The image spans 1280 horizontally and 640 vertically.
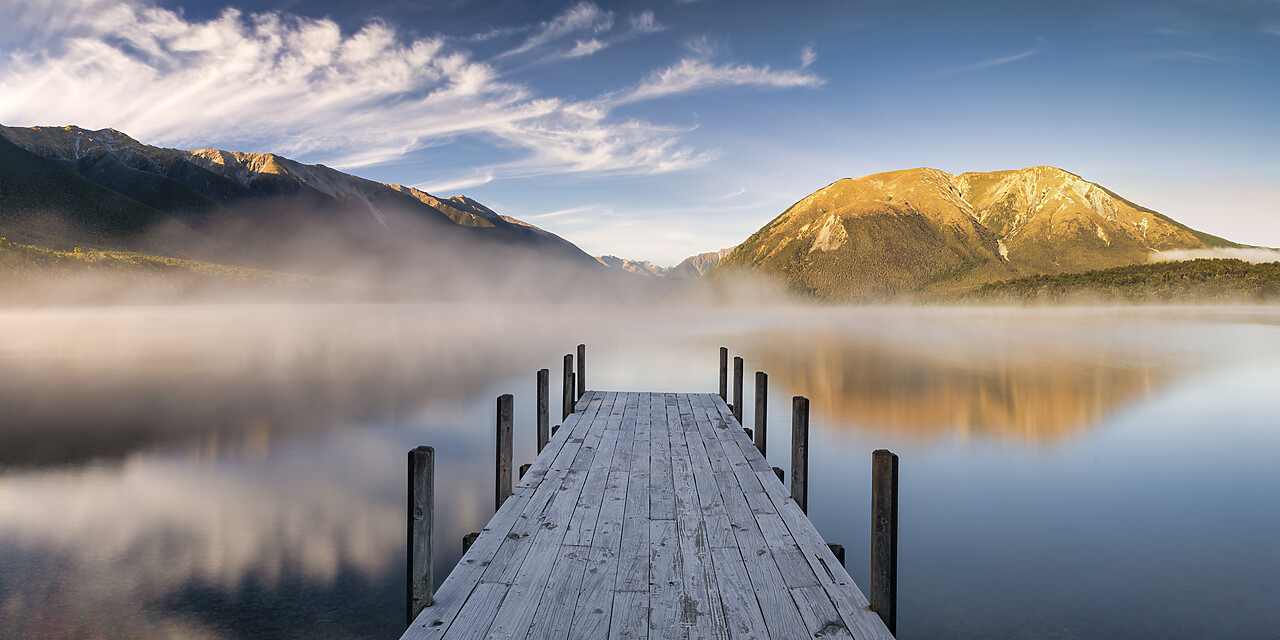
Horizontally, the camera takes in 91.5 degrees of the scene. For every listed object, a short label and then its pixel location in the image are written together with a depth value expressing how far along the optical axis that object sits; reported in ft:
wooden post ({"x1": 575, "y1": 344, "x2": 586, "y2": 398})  48.98
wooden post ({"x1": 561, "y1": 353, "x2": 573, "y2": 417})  41.32
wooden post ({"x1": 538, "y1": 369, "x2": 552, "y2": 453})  35.28
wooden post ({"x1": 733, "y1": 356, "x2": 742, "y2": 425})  44.91
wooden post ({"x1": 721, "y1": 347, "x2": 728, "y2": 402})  48.26
